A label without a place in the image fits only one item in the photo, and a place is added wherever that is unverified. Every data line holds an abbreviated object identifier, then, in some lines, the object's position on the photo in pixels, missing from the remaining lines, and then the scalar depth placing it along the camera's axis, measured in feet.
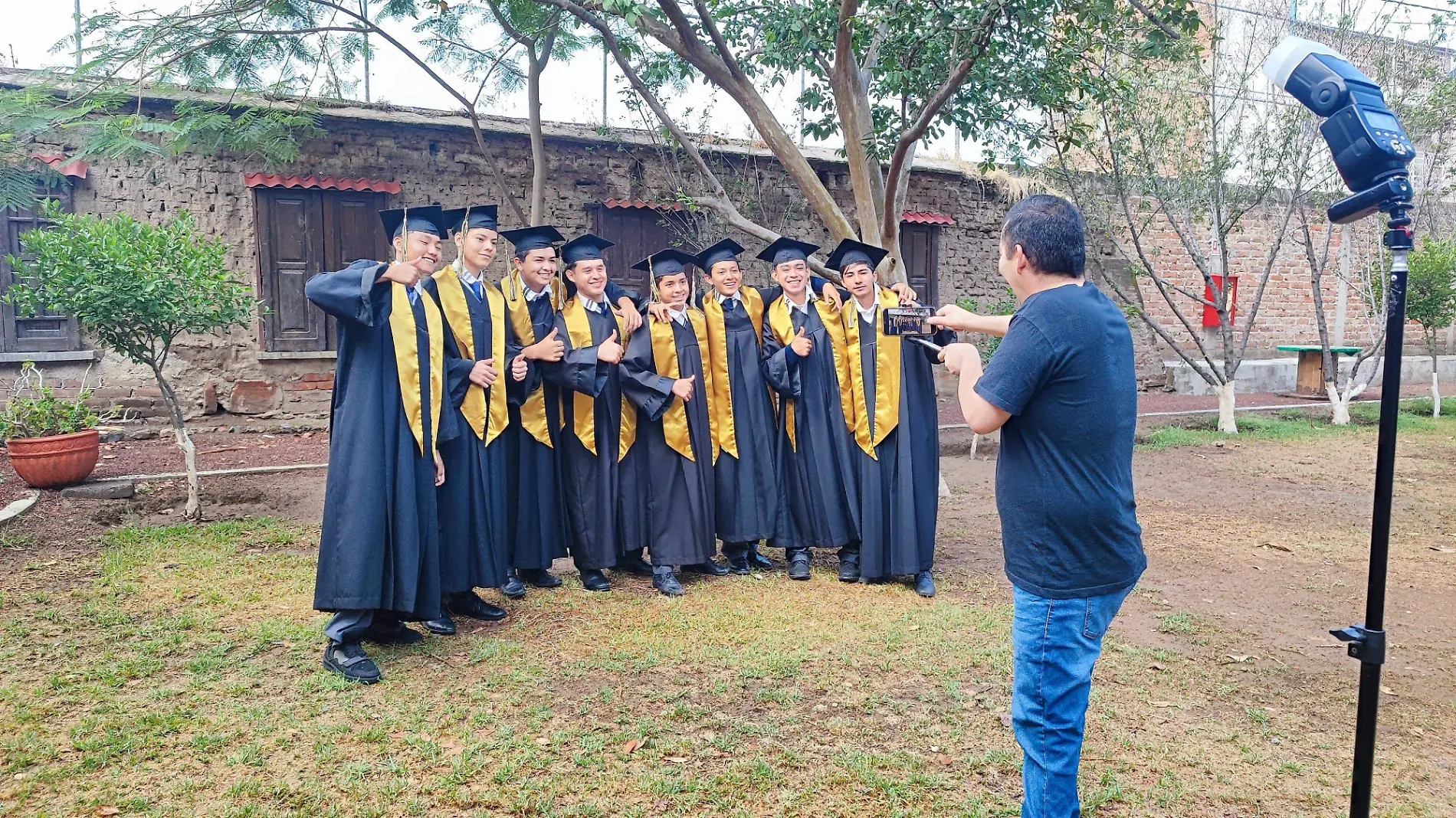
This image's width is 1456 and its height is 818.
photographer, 7.77
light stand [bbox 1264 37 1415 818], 7.59
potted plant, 23.57
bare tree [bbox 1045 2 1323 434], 37.06
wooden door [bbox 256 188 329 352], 35.09
